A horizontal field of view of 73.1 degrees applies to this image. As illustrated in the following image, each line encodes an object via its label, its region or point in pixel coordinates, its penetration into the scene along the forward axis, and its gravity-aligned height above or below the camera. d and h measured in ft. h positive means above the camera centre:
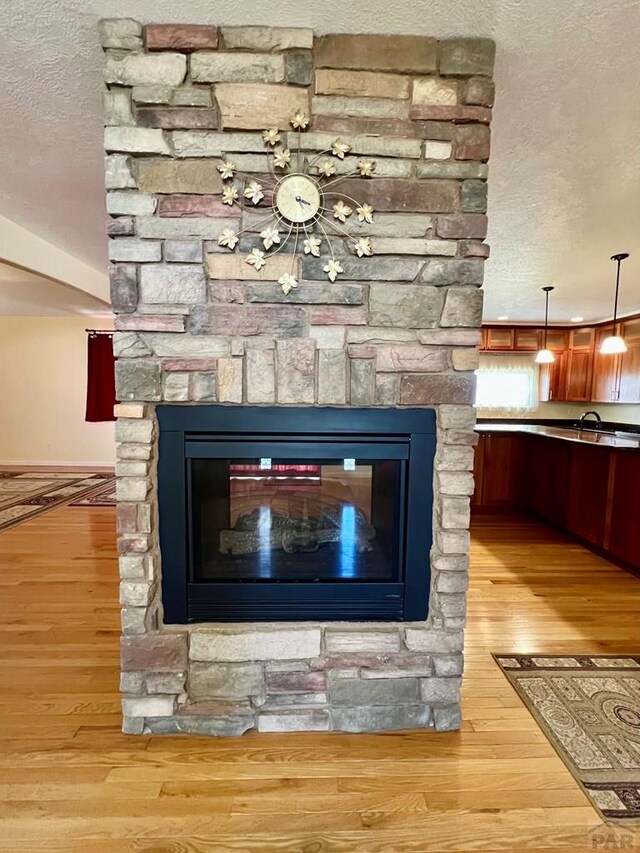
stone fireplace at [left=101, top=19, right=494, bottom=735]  4.62 -0.01
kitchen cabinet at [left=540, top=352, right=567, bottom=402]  19.86 +0.66
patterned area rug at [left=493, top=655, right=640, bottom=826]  4.61 -4.17
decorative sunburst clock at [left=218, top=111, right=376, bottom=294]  4.67 +2.03
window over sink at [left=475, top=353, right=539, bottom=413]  20.43 +0.44
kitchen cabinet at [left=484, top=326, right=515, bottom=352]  19.86 +2.49
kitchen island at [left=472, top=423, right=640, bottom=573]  10.39 -2.60
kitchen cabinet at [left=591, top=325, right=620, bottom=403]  17.85 +0.86
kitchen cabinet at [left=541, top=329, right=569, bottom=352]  19.88 +2.46
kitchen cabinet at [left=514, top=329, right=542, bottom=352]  19.86 +2.42
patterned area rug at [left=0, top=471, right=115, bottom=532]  14.19 -4.23
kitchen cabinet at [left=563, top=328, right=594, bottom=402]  19.20 +1.21
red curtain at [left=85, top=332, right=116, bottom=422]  18.99 +0.31
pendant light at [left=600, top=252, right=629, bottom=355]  13.15 +1.51
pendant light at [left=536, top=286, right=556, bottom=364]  16.51 +1.38
